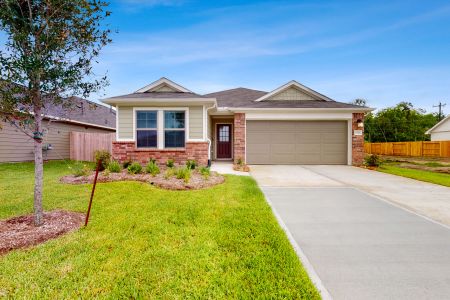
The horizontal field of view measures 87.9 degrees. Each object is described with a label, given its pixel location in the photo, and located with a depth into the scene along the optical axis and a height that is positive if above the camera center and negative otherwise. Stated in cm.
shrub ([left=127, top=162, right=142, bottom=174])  834 -85
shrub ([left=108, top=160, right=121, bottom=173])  866 -85
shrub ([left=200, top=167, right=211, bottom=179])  783 -94
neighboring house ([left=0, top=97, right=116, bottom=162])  1180 +43
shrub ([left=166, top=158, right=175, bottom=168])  1000 -78
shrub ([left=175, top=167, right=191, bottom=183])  723 -91
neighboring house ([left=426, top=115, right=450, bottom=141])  2720 +190
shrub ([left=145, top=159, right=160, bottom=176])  815 -86
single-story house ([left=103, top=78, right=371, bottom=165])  1104 +99
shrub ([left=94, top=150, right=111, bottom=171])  927 -59
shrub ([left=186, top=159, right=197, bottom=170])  982 -80
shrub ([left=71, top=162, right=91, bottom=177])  820 -97
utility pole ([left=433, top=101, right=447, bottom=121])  4297 +756
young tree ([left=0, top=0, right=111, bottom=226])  340 +143
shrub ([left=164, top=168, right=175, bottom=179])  758 -94
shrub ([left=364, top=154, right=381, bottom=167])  1220 -78
